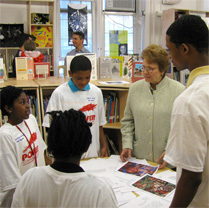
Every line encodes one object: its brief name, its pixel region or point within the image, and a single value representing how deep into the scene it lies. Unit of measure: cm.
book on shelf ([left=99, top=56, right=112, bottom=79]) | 321
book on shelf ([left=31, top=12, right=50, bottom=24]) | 543
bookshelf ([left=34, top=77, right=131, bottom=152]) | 262
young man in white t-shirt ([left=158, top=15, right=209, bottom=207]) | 81
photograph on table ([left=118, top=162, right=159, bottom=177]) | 158
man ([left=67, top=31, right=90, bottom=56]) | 482
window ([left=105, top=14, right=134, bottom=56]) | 586
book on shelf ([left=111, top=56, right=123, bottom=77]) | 337
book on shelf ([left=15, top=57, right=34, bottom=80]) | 298
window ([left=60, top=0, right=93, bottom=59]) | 565
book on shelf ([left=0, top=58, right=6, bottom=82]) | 276
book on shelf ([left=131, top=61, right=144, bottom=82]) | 258
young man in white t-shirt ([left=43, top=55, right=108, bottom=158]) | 187
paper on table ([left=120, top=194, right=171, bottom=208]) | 125
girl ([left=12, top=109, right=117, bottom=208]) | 85
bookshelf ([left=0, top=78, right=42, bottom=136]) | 255
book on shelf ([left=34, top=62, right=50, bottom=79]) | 309
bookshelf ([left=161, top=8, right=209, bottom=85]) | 502
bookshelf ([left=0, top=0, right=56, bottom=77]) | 540
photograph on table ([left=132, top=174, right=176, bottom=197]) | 137
